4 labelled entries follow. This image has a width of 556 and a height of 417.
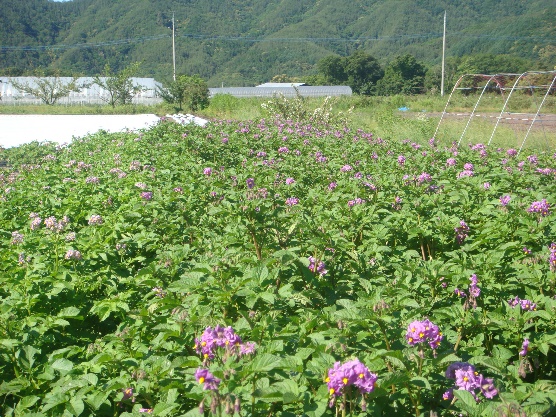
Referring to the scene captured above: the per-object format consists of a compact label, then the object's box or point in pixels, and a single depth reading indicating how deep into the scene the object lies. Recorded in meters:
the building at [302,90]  46.97
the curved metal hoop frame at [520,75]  9.27
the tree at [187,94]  32.22
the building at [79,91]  49.62
